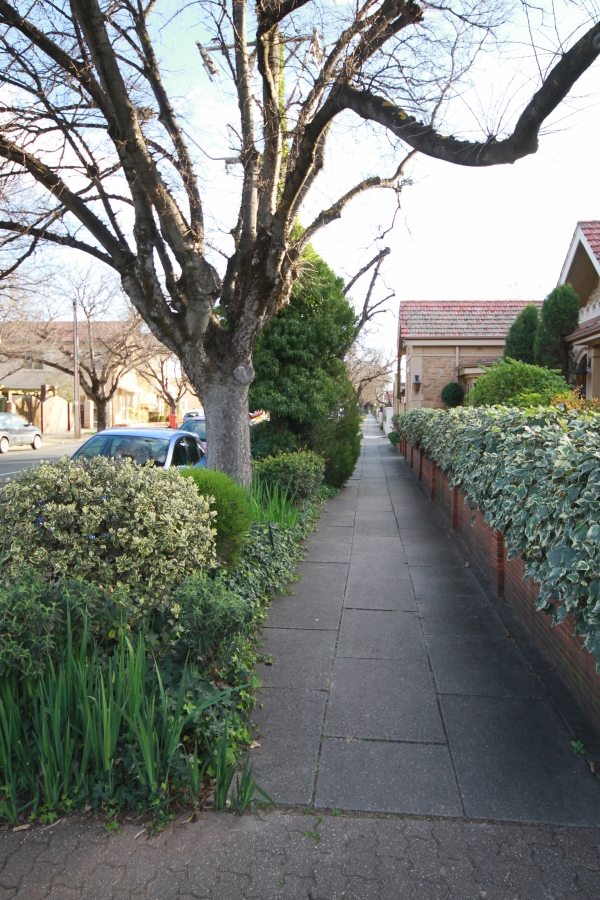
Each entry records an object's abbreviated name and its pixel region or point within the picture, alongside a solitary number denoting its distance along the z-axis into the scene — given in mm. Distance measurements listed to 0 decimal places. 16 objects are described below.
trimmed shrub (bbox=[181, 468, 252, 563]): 5352
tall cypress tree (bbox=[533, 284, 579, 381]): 16875
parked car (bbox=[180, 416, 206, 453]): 17825
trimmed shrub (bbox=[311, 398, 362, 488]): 12461
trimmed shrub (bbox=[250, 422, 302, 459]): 12266
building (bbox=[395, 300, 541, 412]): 26078
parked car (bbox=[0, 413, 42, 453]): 29875
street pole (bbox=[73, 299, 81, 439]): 33844
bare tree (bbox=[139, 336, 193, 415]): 35203
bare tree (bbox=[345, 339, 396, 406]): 53469
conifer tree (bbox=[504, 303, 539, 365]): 19266
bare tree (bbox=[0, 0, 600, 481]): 6637
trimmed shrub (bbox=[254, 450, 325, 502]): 9352
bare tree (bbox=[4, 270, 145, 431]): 34062
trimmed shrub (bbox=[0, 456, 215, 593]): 3768
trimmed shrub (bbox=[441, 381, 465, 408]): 24828
